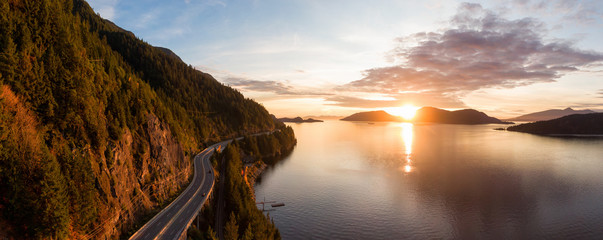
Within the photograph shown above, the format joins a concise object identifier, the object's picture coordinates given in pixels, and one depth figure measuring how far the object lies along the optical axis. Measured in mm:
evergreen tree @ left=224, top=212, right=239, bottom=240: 45797
